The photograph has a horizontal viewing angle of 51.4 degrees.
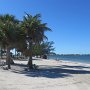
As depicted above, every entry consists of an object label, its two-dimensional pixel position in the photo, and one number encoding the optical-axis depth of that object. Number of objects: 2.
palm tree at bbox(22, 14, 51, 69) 13.05
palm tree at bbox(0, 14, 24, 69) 11.92
